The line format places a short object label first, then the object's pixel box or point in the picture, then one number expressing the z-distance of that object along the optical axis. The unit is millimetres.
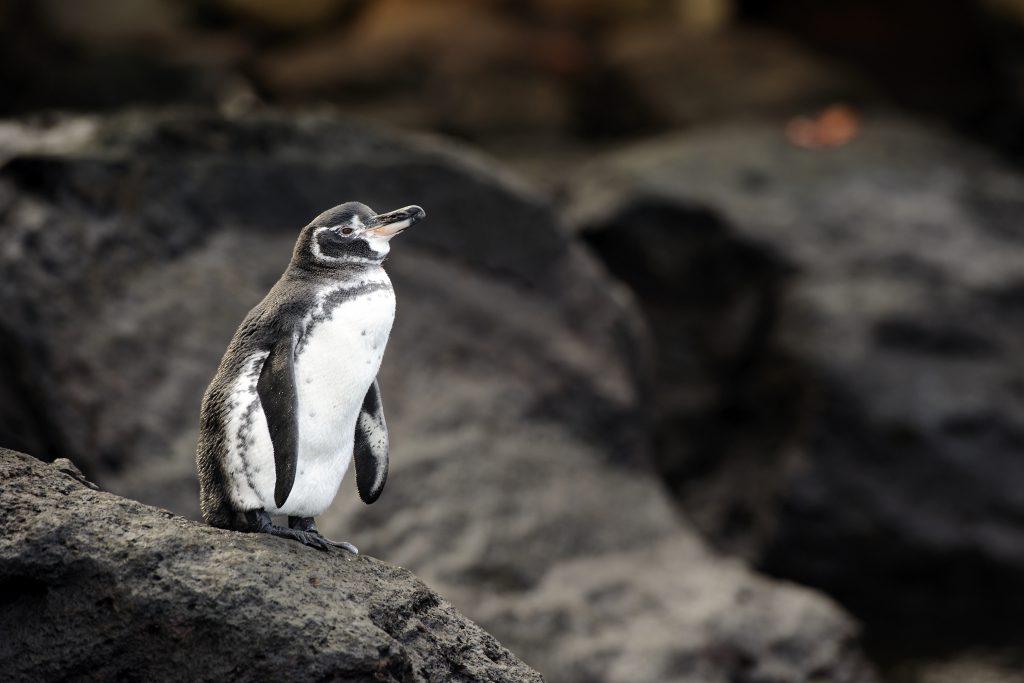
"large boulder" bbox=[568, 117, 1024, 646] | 13562
